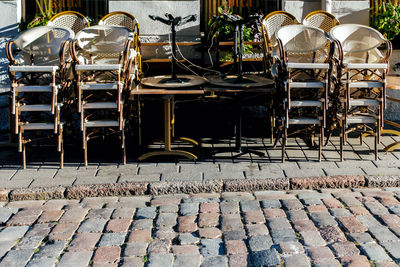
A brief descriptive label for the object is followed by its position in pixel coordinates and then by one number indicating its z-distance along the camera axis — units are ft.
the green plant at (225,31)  28.19
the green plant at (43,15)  28.09
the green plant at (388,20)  28.60
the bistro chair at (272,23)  25.57
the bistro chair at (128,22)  25.93
